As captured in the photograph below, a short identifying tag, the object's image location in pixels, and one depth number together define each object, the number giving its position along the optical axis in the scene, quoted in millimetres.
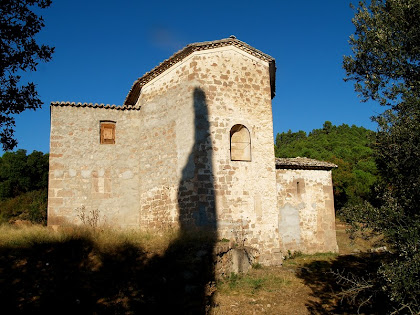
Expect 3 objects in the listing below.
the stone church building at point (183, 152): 12609
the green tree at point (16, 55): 8109
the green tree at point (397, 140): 7066
